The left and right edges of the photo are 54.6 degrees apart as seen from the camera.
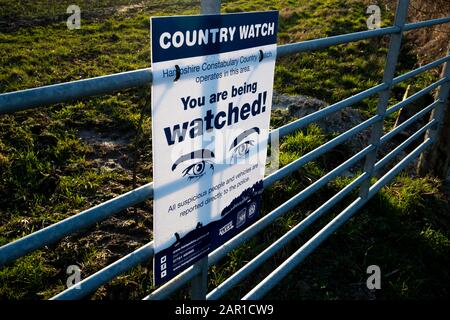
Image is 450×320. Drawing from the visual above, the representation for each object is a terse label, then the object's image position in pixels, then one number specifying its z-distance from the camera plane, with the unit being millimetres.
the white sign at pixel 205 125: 1406
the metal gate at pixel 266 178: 1192
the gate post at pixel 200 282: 1852
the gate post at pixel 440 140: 4242
